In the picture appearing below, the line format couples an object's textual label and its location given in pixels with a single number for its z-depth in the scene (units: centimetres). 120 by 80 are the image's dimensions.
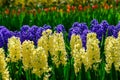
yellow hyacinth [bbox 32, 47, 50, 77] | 270
